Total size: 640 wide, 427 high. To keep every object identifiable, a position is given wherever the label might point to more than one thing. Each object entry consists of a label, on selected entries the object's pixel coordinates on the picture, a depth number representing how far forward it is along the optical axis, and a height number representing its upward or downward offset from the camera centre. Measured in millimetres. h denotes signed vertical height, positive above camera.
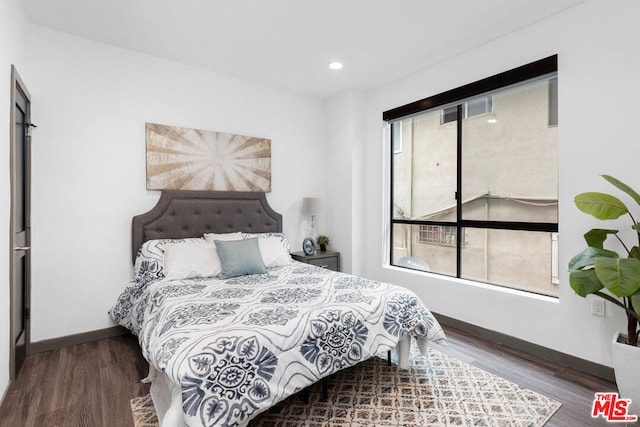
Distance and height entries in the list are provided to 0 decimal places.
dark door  2211 -76
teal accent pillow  2896 -414
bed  1534 -606
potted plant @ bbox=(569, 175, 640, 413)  1838 -362
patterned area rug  1885 -1160
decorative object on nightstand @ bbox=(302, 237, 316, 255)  4070 -418
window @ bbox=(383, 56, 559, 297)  2875 +312
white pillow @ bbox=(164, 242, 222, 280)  2834 -432
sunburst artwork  3312 +548
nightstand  3980 -566
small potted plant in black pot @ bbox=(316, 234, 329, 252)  4371 -395
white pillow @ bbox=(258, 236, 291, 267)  3324 -412
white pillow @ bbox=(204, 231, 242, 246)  3354 -257
